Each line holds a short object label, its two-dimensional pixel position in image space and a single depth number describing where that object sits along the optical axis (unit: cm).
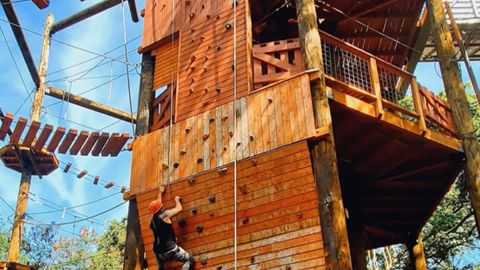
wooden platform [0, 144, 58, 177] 1377
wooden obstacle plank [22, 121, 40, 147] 1207
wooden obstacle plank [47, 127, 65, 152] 1251
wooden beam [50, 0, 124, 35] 1467
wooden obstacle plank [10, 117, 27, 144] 1189
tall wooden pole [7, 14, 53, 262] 1309
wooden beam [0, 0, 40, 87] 1195
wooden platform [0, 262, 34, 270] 1056
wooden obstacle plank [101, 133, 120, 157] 1281
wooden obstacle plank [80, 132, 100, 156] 1284
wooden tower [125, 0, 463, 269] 684
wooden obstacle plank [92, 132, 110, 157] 1287
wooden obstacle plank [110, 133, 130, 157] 1281
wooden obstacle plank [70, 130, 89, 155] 1281
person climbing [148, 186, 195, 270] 728
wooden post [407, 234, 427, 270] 1066
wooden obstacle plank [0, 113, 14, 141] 1177
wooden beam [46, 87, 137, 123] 1520
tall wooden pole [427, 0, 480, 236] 797
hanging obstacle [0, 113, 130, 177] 1225
